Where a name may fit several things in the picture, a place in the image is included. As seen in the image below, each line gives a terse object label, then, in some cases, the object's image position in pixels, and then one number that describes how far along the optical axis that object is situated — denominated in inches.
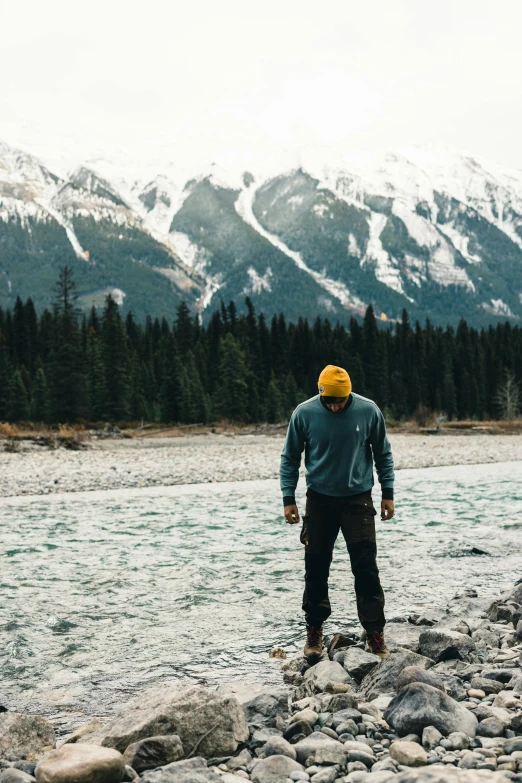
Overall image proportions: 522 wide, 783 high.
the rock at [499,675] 238.1
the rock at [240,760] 187.8
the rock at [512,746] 180.7
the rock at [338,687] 240.7
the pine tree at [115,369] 2696.9
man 270.4
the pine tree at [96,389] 2684.5
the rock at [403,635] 284.1
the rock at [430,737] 189.8
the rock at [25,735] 200.5
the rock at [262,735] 200.0
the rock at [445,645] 267.1
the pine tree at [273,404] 3061.0
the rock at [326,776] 172.6
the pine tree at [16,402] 2684.5
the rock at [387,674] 235.8
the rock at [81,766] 168.7
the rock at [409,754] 178.9
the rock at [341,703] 219.0
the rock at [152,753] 182.7
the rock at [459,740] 187.0
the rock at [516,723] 194.4
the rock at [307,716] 207.7
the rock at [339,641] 288.0
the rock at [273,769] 177.7
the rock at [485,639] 282.8
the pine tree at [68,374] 2445.9
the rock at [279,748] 189.9
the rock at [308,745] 188.1
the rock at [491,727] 193.9
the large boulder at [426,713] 197.0
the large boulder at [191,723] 195.2
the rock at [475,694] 224.4
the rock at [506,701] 211.9
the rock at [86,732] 208.2
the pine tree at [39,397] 2740.9
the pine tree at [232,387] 2920.8
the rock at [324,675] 245.8
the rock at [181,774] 168.1
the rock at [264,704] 217.2
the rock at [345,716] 207.3
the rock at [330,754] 183.8
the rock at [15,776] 172.5
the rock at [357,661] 253.9
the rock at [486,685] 228.8
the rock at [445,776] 150.0
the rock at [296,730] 202.7
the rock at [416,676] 226.5
